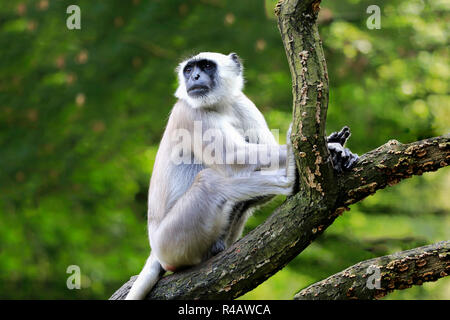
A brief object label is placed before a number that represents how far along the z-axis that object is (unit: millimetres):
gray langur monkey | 6043
